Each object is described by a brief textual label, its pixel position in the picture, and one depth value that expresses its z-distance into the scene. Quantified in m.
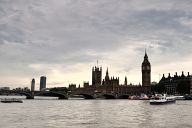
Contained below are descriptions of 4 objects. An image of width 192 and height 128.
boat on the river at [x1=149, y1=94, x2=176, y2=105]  76.06
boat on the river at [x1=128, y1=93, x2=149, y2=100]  130.38
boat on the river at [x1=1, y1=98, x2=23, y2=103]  83.03
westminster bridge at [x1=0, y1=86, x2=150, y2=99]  115.02
